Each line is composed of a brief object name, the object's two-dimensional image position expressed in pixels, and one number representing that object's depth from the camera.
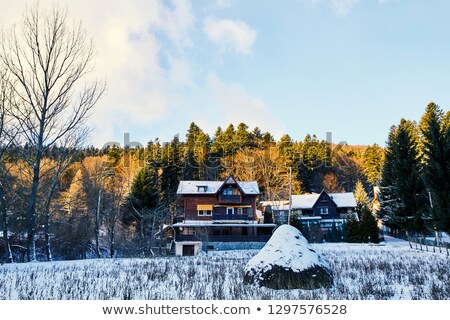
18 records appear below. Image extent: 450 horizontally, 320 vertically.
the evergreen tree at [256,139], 67.38
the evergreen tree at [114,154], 62.84
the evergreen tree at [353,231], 42.93
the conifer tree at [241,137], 64.88
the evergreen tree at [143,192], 45.22
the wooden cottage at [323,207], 55.19
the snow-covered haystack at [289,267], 9.20
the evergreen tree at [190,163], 57.91
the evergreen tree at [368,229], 41.81
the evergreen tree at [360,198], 56.44
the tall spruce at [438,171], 22.81
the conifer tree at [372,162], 71.94
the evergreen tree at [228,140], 63.62
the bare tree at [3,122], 18.56
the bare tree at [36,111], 17.95
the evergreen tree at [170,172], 55.51
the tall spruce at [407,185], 32.34
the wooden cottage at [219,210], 42.00
